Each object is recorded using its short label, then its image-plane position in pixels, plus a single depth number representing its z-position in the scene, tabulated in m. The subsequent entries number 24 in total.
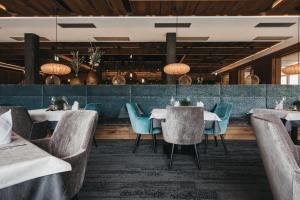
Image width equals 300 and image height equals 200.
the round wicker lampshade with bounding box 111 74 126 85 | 9.20
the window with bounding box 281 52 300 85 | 12.79
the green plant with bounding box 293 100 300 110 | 4.68
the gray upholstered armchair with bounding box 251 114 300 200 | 1.39
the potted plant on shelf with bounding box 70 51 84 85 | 6.66
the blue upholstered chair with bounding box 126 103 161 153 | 4.71
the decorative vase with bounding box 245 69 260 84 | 10.64
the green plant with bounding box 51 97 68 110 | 4.81
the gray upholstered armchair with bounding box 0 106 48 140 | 3.25
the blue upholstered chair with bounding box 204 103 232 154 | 4.61
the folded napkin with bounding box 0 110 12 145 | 1.64
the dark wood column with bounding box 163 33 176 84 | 8.67
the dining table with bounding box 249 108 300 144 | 4.23
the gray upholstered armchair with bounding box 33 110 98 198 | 1.68
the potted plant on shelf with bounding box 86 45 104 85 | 6.90
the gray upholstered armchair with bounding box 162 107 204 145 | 3.67
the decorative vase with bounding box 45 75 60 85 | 8.92
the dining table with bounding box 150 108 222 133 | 4.33
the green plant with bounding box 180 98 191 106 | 5.18
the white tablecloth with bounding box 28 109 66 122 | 4.27
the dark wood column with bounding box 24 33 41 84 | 8.78
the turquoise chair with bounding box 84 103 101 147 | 5.27
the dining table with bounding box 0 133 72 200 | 1.21
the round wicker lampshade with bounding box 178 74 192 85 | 11.13
